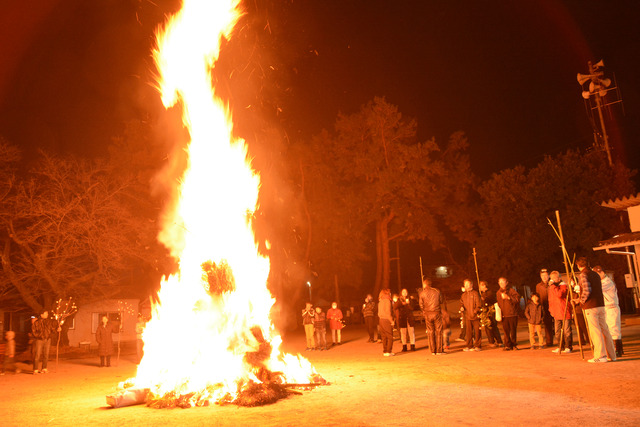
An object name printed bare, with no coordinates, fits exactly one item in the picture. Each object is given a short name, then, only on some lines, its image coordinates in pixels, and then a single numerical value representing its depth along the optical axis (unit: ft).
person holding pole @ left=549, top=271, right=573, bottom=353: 43.29
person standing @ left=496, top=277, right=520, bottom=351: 48.14
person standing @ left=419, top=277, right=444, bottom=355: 49.65
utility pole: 88.33
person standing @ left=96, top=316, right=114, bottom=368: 64.08
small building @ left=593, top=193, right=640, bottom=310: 59.06
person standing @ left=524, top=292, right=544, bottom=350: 47.55
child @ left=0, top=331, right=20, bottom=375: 60.87
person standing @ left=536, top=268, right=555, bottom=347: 47.24
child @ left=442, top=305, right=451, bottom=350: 53.80
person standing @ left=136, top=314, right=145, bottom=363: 68.37
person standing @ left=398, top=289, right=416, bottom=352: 55.93
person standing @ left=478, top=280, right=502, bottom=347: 50.96
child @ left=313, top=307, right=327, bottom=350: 66.54
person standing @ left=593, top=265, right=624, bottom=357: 39.29
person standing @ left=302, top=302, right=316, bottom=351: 67.21
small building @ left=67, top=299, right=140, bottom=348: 118.01
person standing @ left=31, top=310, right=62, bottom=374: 59.16
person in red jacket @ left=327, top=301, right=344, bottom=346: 72.13
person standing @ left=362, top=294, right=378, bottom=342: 73.00
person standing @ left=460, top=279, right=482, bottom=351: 51.01
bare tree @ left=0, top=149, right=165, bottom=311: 79.00
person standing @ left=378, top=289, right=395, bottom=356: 52.49
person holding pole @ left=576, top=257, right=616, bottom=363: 36.04
